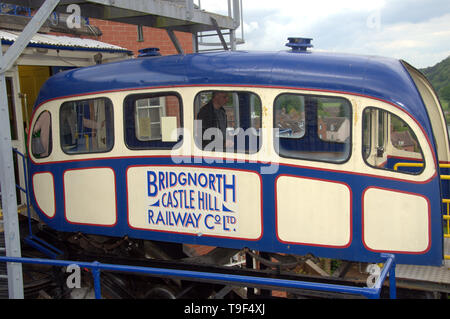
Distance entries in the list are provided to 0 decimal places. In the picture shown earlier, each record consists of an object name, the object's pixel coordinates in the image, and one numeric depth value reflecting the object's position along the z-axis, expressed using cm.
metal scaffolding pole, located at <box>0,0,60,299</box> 479
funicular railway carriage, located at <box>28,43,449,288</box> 459
